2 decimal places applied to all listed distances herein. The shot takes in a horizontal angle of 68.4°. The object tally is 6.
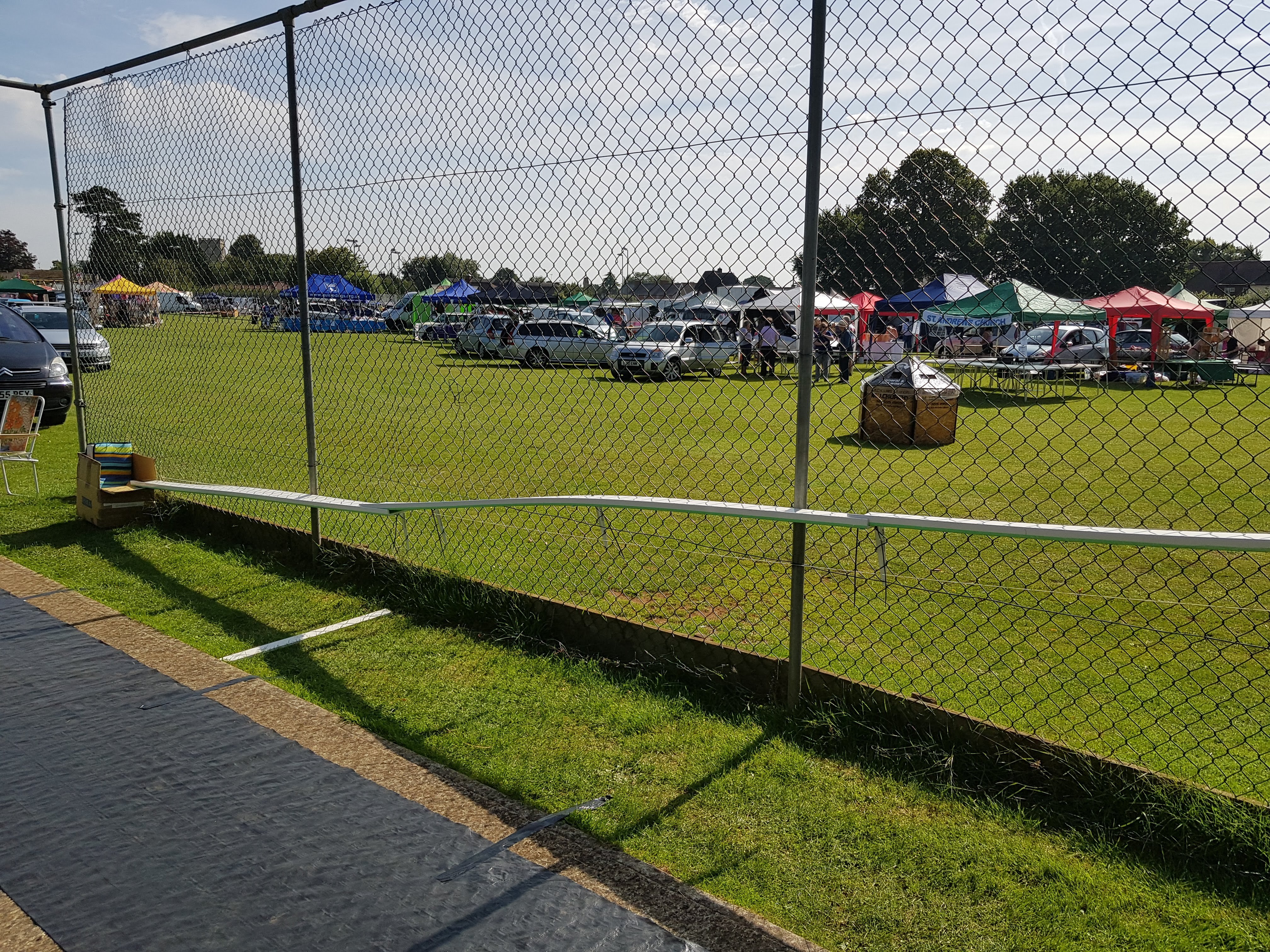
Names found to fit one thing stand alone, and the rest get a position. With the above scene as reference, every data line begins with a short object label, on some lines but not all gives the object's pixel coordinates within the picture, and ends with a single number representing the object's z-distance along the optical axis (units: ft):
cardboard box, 21.72
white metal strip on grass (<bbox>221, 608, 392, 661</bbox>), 14.57
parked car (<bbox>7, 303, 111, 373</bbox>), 35.22
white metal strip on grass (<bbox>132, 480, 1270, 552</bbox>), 8.67
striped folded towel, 21.88
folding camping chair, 26.73
